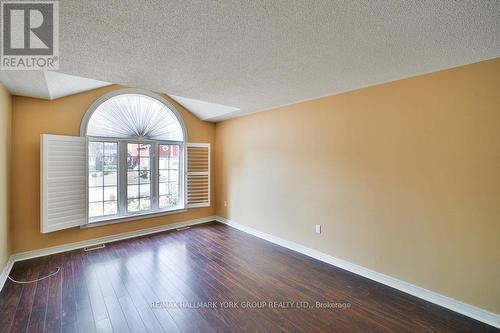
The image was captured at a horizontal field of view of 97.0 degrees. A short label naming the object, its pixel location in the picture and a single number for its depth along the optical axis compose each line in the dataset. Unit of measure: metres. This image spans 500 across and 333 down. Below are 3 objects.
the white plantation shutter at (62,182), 3.13
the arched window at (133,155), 3.85
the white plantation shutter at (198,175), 4.86
